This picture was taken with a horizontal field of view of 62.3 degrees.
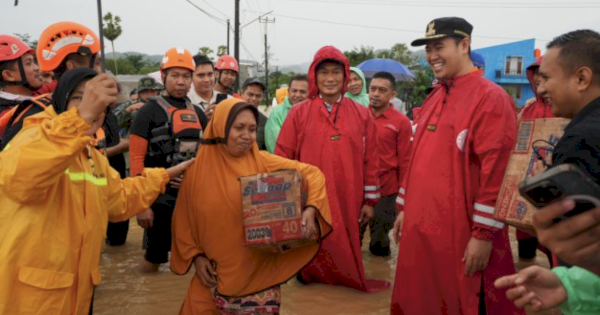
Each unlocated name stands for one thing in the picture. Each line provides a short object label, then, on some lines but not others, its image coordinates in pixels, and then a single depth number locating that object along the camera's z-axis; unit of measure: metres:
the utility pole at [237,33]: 24.61
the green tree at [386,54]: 51.56
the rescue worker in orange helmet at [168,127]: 4.52
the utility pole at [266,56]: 48.81
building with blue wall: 43.97
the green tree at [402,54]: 50.19
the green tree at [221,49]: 56.41
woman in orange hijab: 3.32
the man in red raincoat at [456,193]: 3.07
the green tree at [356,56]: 47.77
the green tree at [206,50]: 54.88
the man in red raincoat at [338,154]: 4.67
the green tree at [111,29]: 50.00
